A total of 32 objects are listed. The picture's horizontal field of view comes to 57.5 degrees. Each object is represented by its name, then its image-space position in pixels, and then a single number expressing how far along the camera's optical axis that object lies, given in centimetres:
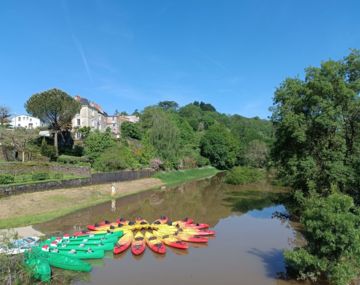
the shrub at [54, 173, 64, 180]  3512
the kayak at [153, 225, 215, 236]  2223
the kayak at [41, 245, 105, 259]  1630
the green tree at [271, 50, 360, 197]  2047
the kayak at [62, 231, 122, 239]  1929
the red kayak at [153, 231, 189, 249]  1975
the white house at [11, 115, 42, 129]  7534
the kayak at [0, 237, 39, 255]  1119
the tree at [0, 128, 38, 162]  4409
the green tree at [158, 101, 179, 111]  16350
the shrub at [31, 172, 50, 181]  3297
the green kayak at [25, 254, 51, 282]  1162
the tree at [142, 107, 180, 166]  5700
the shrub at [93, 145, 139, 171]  4450
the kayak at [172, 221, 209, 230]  2371
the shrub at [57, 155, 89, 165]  4635
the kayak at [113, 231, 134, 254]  1870
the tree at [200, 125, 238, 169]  7700
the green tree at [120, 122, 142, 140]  7006
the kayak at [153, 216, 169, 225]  2450
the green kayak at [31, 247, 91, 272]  1532
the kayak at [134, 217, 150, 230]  2328
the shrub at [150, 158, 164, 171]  5344
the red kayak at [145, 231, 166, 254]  1895
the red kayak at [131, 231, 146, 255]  1865
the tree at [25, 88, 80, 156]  4878
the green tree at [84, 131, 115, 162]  4897
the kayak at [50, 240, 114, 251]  1728
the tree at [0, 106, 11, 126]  6144
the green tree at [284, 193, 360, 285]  1211
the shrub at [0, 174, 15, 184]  2895
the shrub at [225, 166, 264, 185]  5294
